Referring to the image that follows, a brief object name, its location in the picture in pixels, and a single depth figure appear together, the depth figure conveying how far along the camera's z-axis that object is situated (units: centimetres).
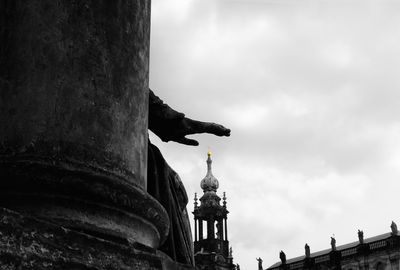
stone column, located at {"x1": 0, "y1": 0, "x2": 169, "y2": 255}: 239
